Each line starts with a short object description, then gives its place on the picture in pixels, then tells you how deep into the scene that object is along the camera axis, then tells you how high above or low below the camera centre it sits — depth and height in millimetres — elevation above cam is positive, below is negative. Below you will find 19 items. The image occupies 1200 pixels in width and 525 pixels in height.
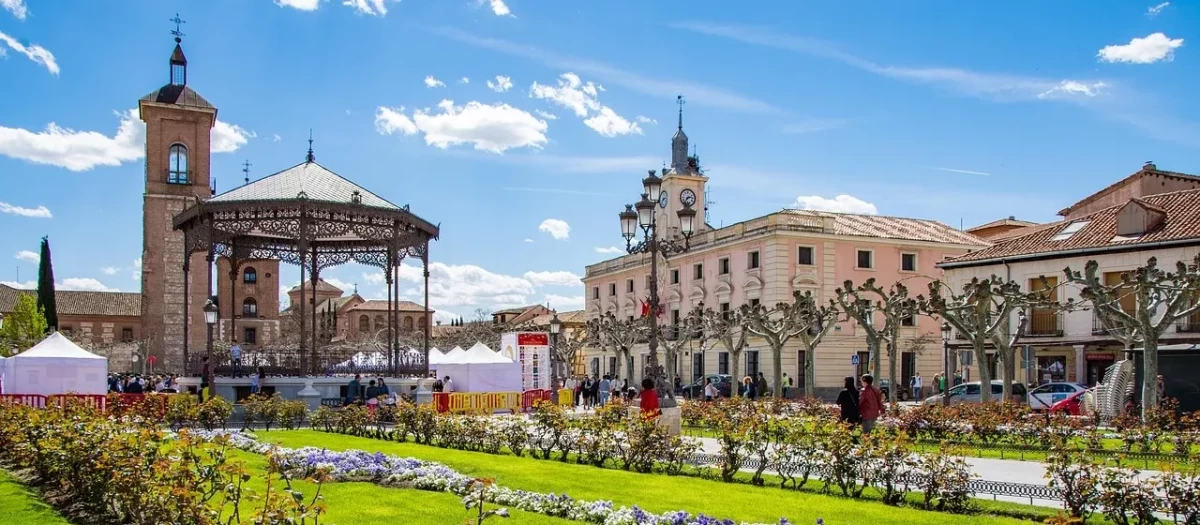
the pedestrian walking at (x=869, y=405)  15016 -1335
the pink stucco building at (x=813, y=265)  44844 +2302
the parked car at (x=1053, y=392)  27516 -2164
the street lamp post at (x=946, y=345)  33844 -1069
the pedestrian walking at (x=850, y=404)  15422 -1357
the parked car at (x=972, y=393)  29875 -2373
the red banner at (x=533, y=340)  32375 -717
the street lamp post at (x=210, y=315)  23266 +114
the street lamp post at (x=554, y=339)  33081 -733
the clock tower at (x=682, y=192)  57031 +6978
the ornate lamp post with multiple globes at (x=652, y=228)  16922 +1502
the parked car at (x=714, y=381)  42156 -3043
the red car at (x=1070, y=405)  24216 -2229
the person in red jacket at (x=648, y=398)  15445 -1249
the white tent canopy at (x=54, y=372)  23391 -1177
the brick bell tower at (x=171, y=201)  56688 +6642
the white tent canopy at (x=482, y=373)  29062 -1578
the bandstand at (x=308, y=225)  23250 +2254
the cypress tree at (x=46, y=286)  68188 +2373
